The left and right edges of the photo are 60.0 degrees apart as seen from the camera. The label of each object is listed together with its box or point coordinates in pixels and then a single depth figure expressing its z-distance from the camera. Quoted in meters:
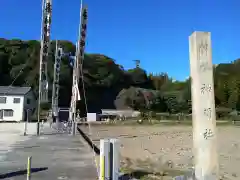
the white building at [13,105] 36.35
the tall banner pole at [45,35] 14.95
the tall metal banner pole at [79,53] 14.58
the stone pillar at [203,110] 4.55
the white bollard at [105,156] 4.69
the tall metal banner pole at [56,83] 20.20
